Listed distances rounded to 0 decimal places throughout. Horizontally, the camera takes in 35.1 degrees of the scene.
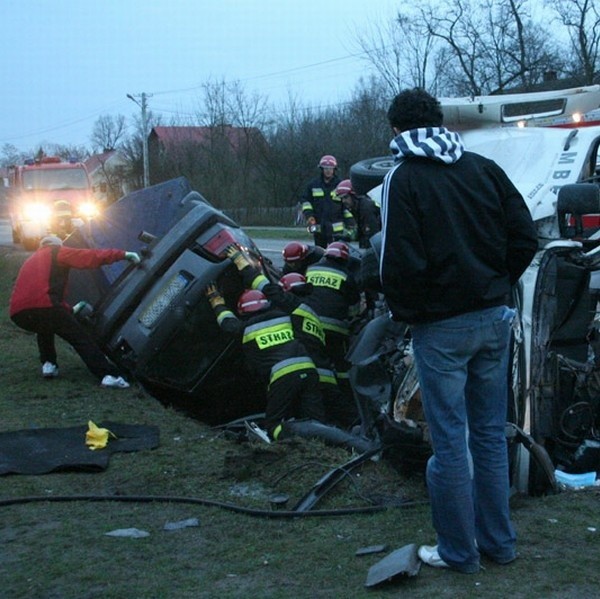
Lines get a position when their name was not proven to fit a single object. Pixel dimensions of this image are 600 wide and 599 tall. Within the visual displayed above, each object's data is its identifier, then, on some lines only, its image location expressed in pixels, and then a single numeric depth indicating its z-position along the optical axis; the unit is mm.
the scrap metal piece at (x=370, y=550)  3904
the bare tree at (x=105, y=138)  81625
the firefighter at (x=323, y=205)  11828
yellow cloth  6051
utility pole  43753
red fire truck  24844
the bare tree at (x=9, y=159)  89012
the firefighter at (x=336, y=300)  7363
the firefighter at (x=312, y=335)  7062
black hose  4410
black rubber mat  5621
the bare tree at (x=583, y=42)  36375
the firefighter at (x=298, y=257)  8523
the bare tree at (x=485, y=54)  38125
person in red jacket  8383
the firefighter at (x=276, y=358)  6445
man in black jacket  3477
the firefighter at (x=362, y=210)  9938
